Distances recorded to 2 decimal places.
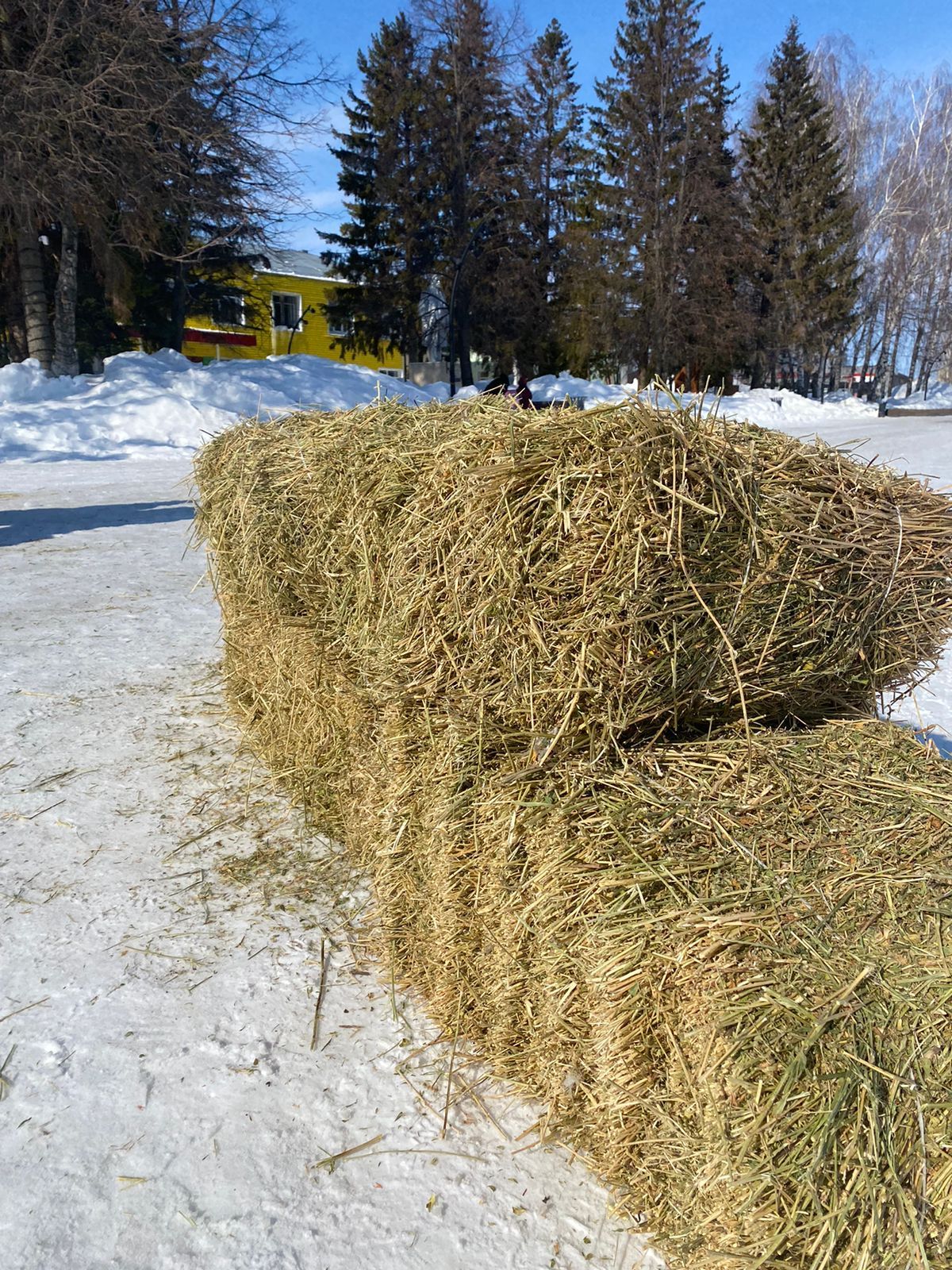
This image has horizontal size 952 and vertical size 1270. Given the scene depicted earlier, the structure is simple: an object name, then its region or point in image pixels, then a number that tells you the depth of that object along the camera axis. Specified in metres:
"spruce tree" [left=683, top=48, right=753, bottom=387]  39.53
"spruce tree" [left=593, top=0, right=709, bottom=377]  39.28
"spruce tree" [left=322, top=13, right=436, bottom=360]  35.00
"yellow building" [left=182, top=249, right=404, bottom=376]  38.47
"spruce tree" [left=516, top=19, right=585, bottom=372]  39.88
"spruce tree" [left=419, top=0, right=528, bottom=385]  34.34
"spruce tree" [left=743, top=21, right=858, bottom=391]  41.97
